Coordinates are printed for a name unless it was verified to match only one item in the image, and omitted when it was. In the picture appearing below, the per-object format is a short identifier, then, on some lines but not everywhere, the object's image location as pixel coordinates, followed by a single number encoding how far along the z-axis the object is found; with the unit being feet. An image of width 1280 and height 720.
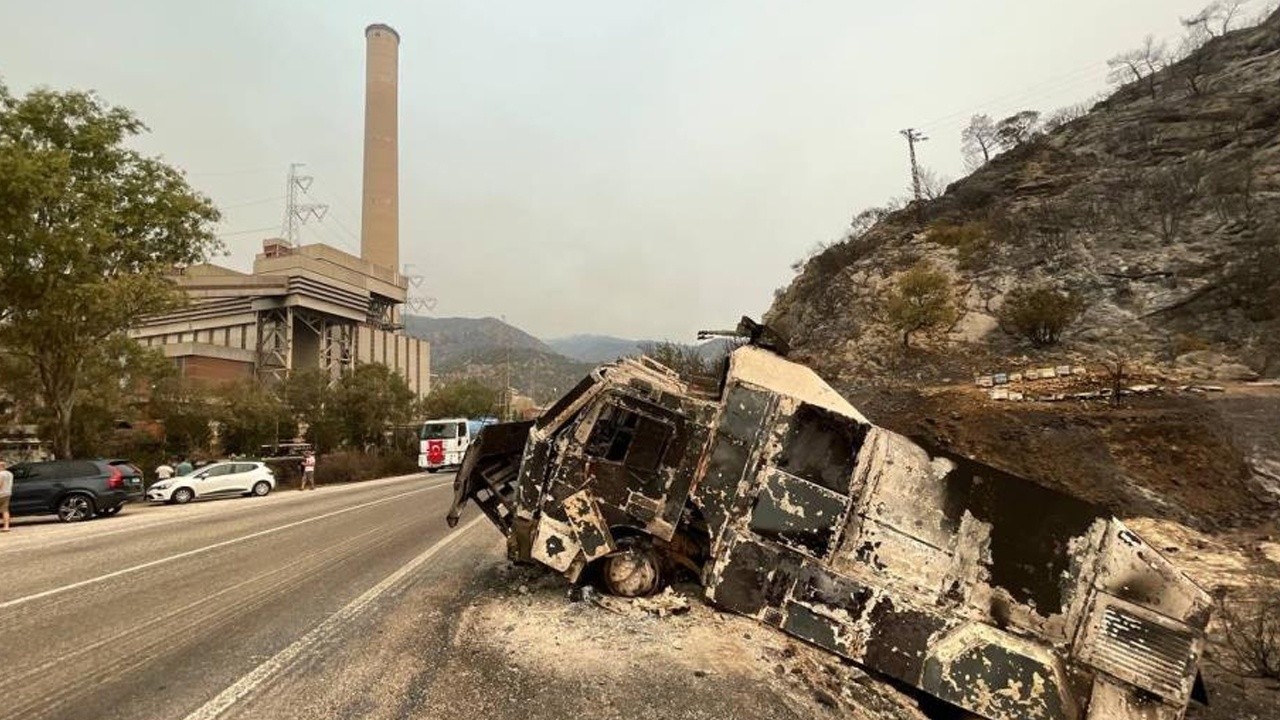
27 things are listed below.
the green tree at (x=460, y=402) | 201.36
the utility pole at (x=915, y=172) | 139.31
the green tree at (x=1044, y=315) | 78.54
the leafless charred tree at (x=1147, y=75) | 133.90
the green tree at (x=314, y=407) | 125.39
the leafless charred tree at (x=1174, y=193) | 88.69
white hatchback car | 69.62
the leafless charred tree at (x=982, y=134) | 152.87
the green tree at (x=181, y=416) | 99.14
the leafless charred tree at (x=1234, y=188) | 83.41
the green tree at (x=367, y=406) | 131.13
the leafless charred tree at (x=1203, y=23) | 143.13
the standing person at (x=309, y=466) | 86.58
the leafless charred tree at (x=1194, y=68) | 119.53
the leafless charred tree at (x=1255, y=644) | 17.12
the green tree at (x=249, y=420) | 110.52
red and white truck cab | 109.60
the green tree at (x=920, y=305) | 86.74
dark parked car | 51.24
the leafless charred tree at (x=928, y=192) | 138.29
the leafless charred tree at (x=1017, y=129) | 144.87
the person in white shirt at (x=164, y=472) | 82.66
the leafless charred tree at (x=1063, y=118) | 141.69
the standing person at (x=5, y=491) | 43.75
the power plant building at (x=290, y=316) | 212.02
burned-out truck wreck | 13.24
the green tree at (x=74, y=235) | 56.44
